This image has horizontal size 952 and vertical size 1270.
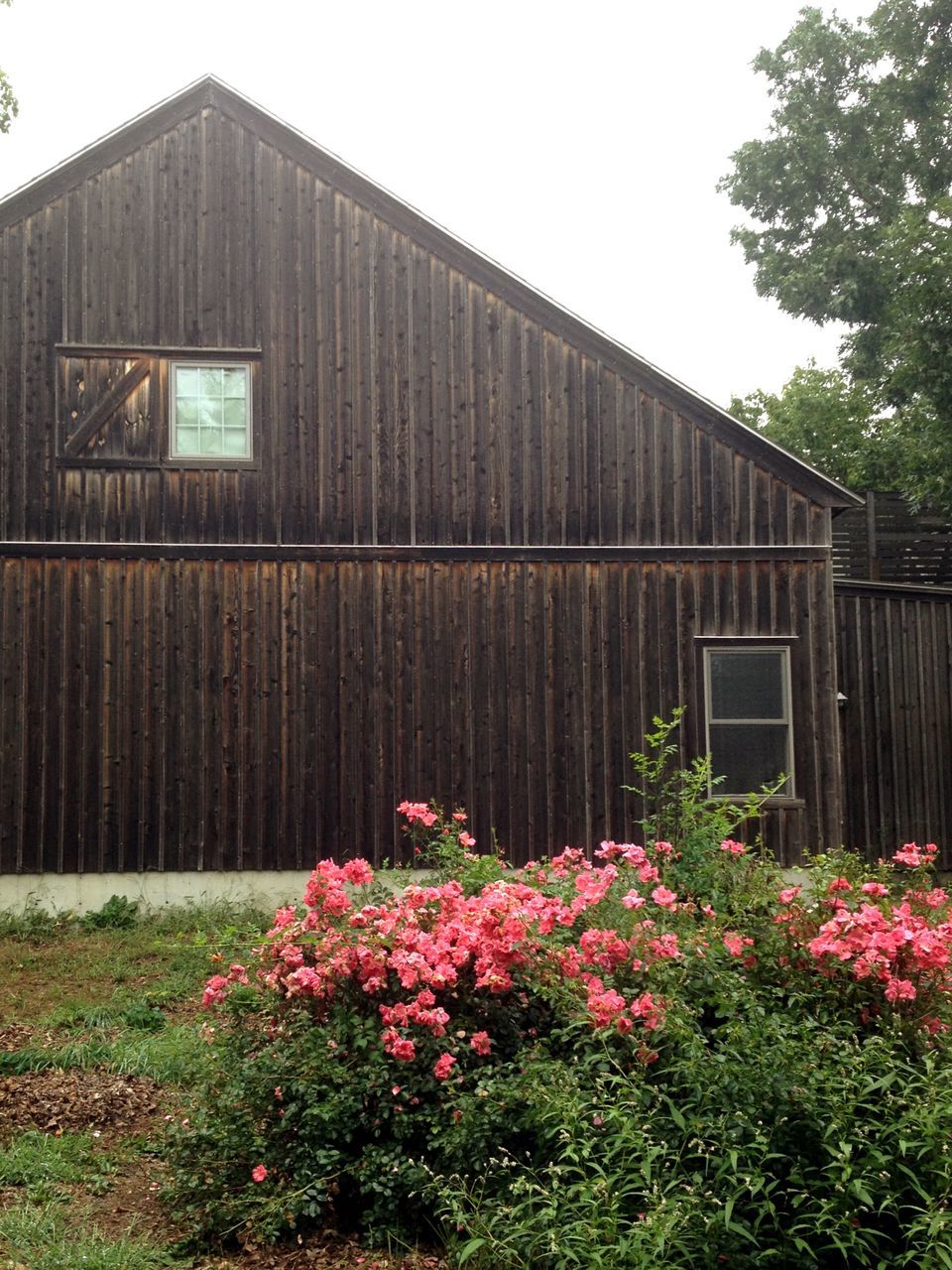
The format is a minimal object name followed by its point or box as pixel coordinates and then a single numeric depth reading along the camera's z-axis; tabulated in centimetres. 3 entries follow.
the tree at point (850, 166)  2491
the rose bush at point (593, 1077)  471
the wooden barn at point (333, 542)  1259
